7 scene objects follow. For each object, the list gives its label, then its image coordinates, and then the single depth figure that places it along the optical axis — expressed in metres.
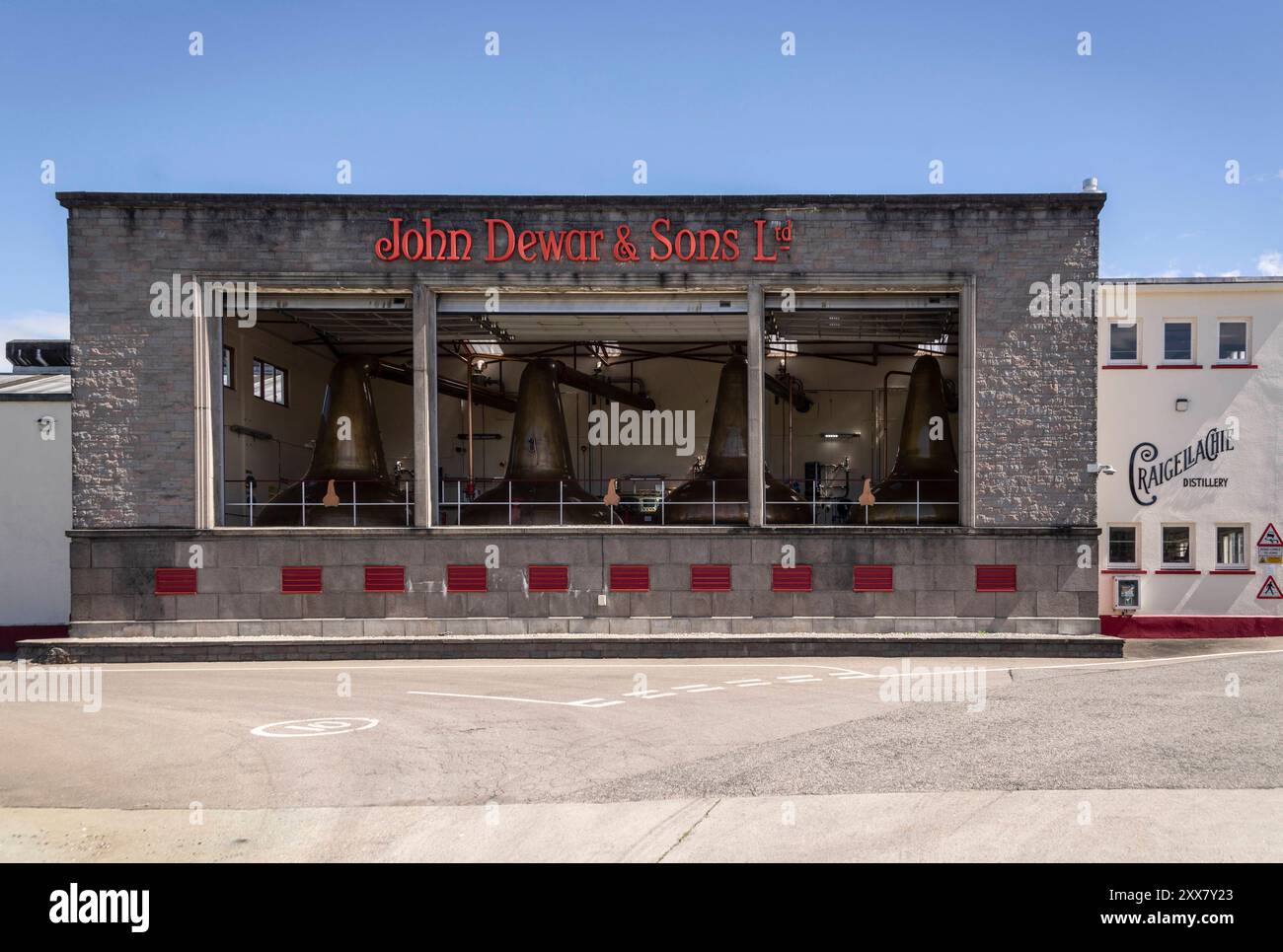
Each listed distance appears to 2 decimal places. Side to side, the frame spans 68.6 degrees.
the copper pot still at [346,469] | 22.80
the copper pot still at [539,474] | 22.94
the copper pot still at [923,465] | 23.31
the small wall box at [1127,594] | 22.45
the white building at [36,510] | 22.12
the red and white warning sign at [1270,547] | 22.67
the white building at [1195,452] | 22.95
